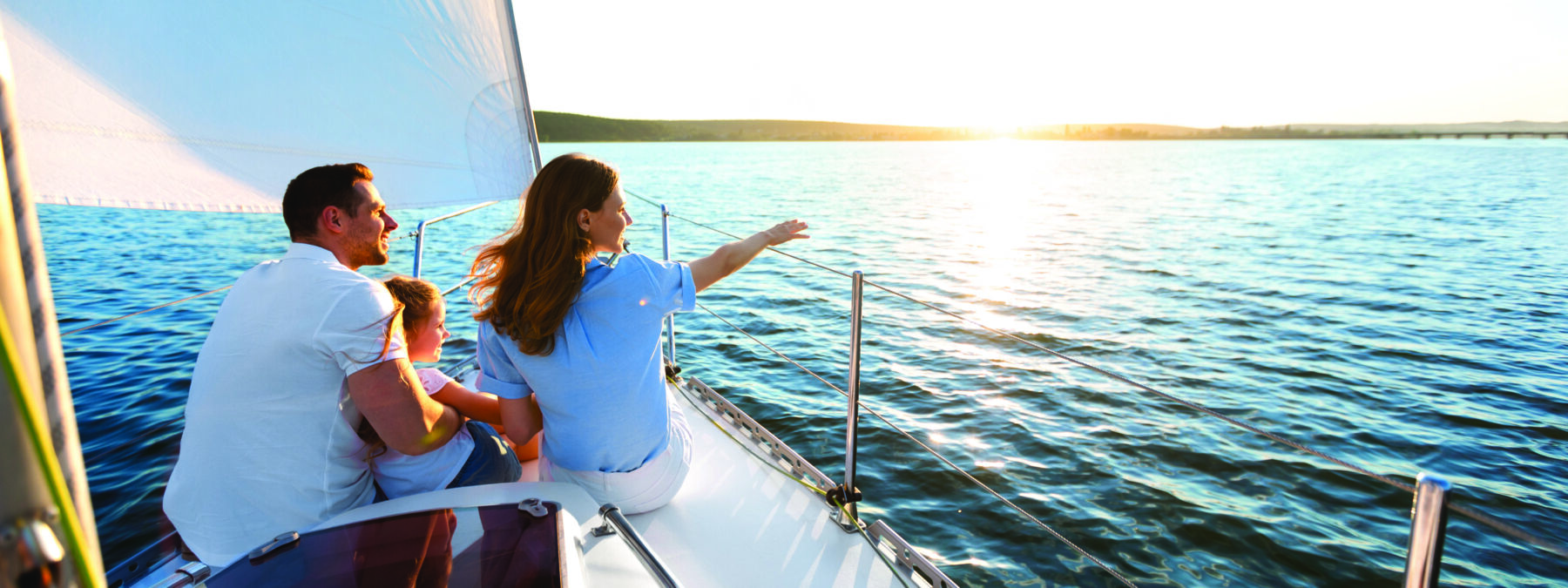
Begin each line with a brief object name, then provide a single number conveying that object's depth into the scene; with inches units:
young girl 71.4
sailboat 16.7
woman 67.8
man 59.7
